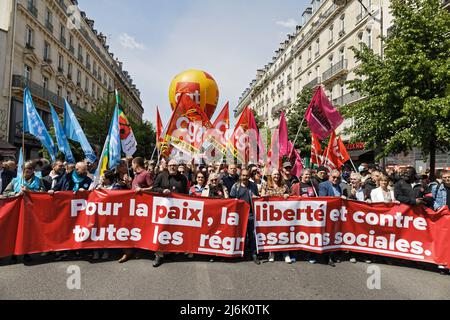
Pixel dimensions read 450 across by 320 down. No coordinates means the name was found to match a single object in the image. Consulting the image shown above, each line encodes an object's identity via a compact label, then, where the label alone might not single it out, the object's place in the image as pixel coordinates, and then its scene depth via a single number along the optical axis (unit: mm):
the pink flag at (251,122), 8852
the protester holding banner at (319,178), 5992
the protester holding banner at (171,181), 5445
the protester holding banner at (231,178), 6500
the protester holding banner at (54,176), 6039
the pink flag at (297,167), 9430
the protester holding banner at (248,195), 5371
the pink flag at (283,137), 7602
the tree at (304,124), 24328
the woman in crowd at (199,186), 6211
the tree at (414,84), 10578
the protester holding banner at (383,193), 5711
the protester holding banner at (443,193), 5250
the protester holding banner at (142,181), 5680
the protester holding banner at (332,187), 5723
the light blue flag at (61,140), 6955
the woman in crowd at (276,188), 5675
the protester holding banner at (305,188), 5719
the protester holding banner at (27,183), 5488
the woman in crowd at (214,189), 5645
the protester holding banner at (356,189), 6449
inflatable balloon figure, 12375
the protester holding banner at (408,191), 5129
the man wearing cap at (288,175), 6613
